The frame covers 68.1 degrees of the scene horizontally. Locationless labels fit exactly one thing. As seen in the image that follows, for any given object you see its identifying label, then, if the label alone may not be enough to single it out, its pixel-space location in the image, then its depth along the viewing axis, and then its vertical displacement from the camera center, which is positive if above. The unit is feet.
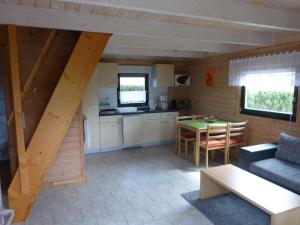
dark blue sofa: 8.61 -3.30
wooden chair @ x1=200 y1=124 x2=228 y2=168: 12.41 -2.86
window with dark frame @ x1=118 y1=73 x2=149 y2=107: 17.79 +0.06
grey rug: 7.93 -4.62
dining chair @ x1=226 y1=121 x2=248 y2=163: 12.85 -2.60
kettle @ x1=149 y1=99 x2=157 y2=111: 18.72 -1.12
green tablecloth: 13.03 -2.05
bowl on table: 14.49 -1.93
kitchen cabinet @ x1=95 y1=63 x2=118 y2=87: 15.66 +1.18
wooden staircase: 8.84 -0.68
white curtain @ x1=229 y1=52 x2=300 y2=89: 10.64 +1.06
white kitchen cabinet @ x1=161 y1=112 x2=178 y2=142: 17.52 -2.85
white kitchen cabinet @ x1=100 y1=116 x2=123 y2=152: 15.62 -2.99
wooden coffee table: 6.64 -3.50
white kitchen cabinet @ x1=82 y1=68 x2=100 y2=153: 14.70 -1.55
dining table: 12.60 -2.13
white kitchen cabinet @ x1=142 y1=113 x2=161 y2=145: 16.88 -2.88
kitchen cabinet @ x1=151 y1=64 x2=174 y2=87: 17.49 +1.24
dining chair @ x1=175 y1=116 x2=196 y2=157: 14.53 -2.99
